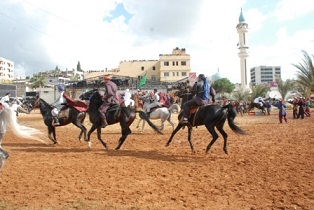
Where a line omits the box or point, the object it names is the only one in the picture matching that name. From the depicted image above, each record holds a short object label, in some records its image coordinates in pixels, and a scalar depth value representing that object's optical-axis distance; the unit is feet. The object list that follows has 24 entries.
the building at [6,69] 374.84
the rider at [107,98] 33.96
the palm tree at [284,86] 126.79
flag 149.08
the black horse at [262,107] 98.99
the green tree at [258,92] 121.49
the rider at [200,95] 32.24
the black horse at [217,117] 30.58
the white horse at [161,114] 50.88
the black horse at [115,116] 34.06
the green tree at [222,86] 248.93
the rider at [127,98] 58.29
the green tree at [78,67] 412.20
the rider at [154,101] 51.29
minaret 216.54
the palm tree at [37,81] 237.86
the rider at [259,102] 98.89
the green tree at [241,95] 123.54
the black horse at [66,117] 37.76
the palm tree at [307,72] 84.84
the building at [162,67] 233.96
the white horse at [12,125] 25.20
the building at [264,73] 586.04
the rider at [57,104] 37.45
